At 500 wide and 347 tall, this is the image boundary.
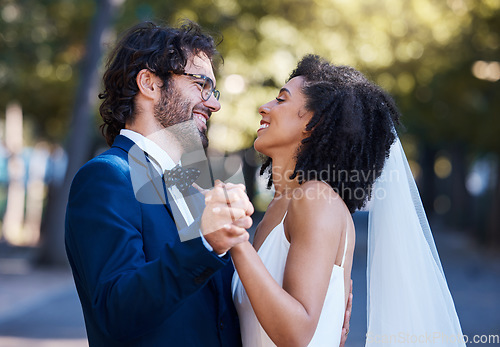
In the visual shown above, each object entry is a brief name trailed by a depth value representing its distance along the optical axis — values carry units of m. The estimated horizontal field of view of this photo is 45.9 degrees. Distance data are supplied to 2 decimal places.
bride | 2.23
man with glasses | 1.81
